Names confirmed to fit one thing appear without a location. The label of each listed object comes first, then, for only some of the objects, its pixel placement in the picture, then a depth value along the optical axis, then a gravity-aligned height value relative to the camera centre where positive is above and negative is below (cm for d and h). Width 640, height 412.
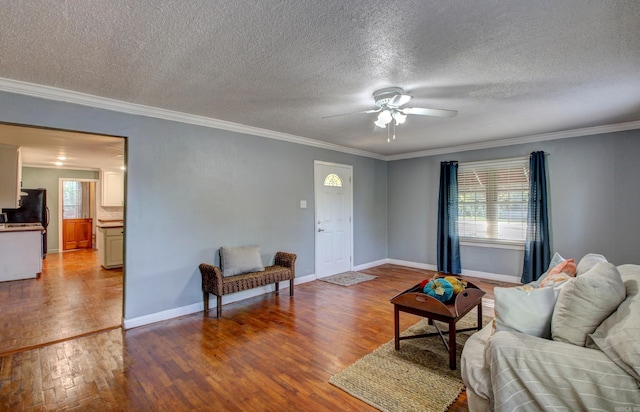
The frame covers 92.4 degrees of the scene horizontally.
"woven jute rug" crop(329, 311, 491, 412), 202 -126
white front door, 531 -17
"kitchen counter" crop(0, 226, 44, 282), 516 -75
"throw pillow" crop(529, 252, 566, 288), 242 -50
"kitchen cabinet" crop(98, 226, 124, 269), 596 -72
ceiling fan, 279 +98
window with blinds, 494 +15
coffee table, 239 -81
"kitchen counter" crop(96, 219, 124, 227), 612 -31
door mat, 506 -121
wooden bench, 354 -87
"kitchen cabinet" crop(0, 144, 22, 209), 498 +54
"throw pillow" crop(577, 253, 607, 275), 223 -41
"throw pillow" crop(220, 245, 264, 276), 383 -66
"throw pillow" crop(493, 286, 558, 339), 171 -58
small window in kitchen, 868 +27
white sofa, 129 -71
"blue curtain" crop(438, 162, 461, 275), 555 -22
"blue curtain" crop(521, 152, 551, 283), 459 -25
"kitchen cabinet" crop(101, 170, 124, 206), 793 +55
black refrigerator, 690 -2
